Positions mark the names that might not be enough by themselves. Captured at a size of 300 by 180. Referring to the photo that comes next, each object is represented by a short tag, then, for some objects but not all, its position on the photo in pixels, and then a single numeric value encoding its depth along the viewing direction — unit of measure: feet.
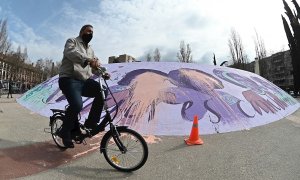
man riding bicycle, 9.02
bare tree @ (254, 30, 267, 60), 96.29
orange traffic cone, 11.47
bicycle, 8.12
